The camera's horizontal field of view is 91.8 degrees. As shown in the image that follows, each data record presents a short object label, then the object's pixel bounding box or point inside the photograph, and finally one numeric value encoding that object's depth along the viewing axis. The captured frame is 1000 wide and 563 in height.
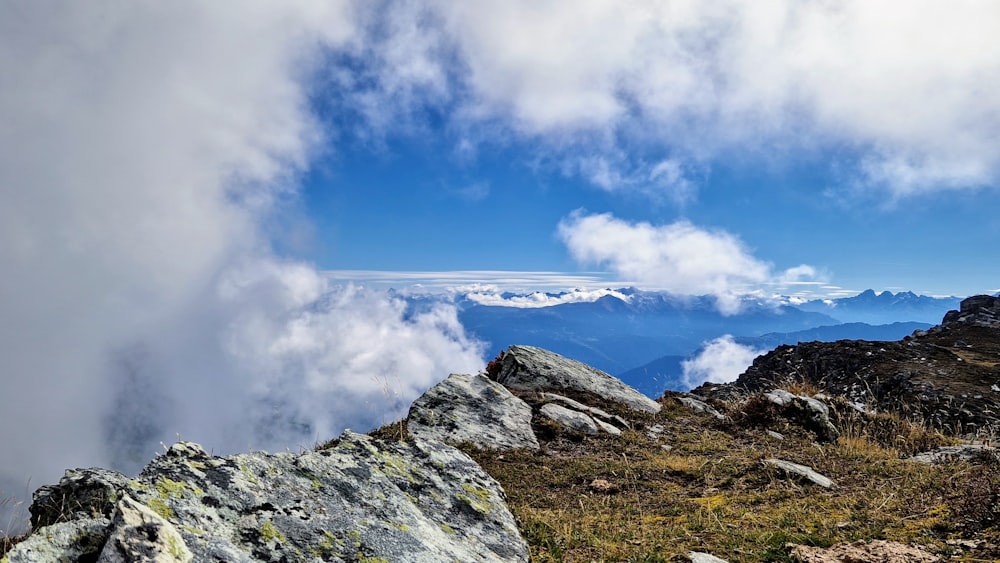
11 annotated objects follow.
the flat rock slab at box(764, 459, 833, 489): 9.45
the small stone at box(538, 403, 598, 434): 15.67
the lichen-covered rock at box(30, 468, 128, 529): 7.10
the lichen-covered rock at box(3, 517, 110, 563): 3.54
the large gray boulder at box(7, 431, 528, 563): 3.85
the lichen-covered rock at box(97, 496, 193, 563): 3.62
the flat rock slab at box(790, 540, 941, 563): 5.30
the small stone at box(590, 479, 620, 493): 10.10
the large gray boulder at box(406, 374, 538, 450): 13.96
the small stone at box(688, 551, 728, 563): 5.83
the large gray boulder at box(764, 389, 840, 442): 15.09
